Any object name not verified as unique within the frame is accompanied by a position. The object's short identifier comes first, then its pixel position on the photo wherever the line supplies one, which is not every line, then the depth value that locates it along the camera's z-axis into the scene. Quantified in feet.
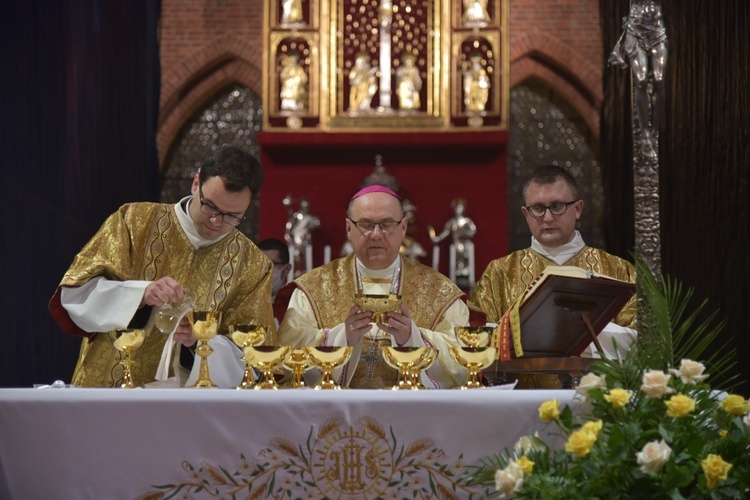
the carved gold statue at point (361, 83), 28.37
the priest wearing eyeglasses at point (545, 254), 14.30
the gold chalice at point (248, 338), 11.02
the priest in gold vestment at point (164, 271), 11.96
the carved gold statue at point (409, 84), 28.32
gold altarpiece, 27.27
